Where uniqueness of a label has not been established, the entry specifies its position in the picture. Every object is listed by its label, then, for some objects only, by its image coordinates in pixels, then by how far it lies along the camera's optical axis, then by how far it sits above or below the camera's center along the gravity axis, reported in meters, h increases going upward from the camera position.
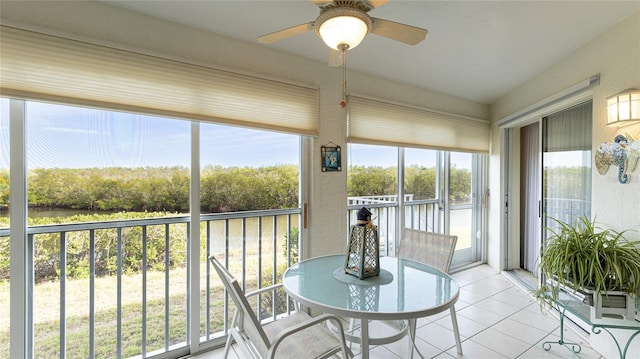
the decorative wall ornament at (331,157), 2.64 +0.20
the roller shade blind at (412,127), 2.86 +0.60
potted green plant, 1.74 -0.57
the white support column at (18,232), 1.59 -0.30
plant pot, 1.73 -0.79
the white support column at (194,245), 2.11 -0.50
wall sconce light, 1.83 +0.47
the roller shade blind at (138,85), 1.55 +0.63
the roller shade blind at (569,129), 2.50 +0.47
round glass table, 1.31 -0.60
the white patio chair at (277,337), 1.28 -0.87
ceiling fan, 1.25 +0.73
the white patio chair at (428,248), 2.10 -0.55
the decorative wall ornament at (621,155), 1.89 +0.16
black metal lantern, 1.64 -0.42
